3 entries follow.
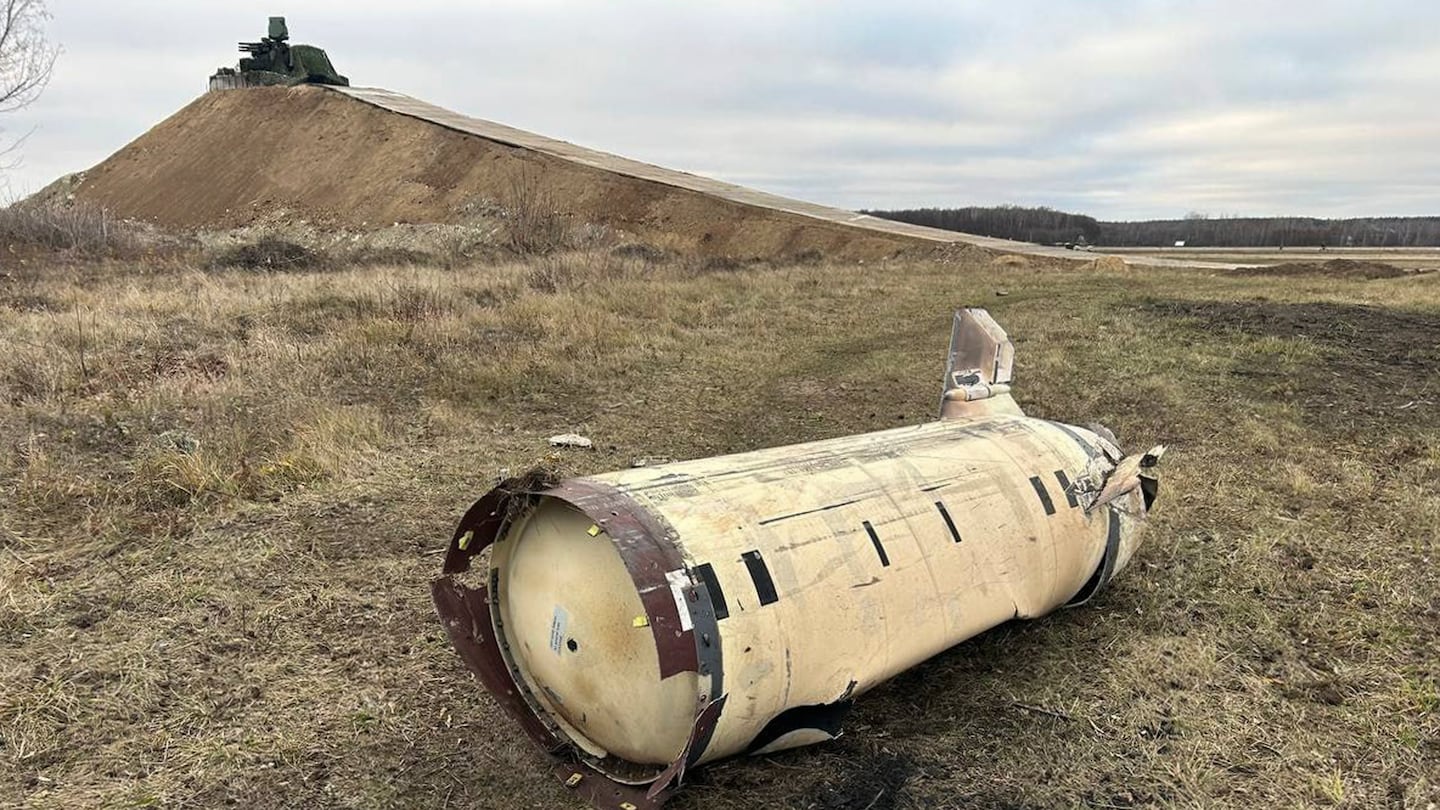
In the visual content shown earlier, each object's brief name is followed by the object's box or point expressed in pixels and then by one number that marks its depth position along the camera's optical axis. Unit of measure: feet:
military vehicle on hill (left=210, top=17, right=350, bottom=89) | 148.77
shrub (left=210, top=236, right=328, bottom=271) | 57.72
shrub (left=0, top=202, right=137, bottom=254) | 59.36
